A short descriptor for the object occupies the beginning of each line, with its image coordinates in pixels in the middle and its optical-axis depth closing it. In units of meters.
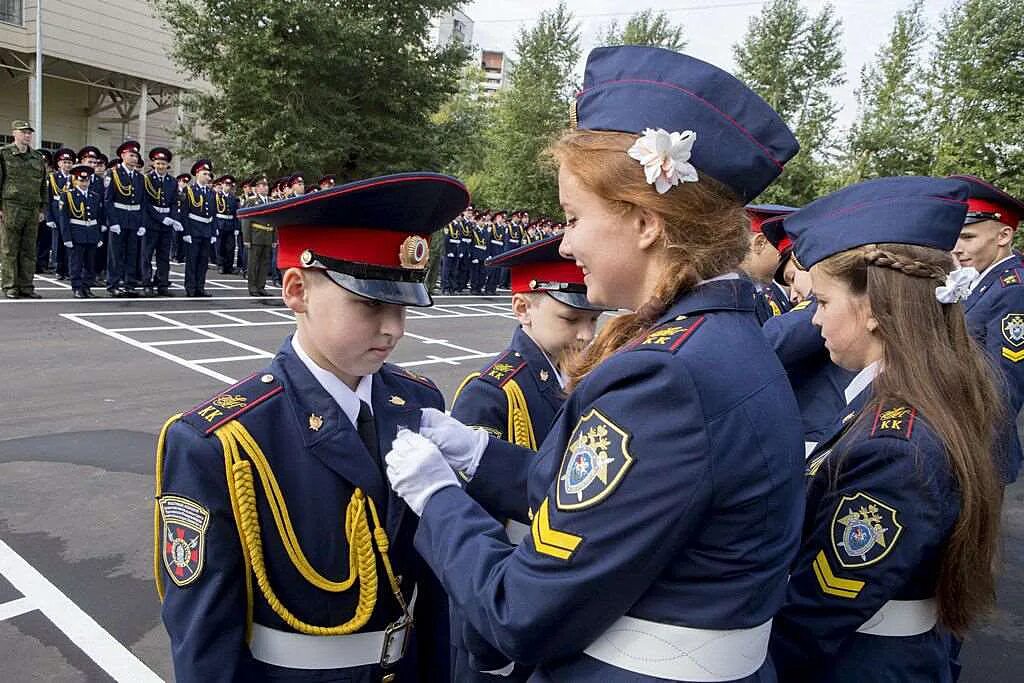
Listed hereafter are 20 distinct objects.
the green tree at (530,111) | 37.38
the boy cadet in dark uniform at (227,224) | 16.59
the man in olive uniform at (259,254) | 14.34
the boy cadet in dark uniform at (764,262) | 4.48
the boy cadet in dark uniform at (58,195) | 12.64
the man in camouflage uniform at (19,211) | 11.32
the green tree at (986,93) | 22.59
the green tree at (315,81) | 21.09
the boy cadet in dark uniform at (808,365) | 3.35
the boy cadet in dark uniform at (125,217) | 12.23
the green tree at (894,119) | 27.12
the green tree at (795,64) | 38.16
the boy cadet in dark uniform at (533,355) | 2.88
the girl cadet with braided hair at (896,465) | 1.84
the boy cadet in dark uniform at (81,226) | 12.02
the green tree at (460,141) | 24.67
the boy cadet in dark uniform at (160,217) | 12.64
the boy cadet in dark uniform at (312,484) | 1.76
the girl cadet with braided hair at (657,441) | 1.24
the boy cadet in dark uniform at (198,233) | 13.55
